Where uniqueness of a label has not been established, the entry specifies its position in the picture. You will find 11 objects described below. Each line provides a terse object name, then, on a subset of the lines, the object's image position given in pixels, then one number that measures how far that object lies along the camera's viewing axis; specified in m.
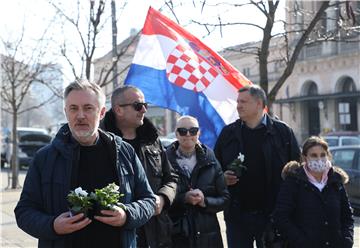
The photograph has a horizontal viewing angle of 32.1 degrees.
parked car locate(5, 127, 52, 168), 27.65
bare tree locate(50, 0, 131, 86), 14.20
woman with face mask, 4.89
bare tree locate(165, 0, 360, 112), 8.41
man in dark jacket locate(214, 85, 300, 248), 5.36
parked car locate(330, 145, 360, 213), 12.35
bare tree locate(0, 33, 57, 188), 19.05
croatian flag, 6.52
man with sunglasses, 4.47
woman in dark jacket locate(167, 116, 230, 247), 4.89
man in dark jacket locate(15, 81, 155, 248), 3.27
